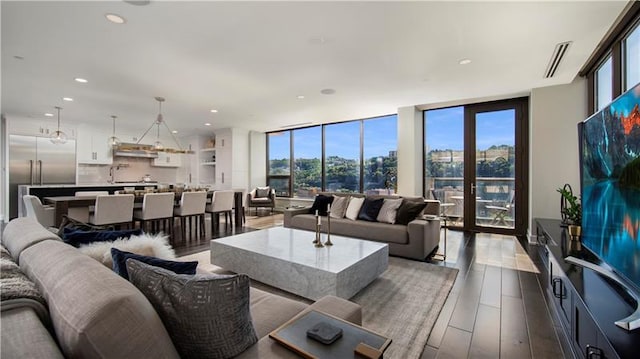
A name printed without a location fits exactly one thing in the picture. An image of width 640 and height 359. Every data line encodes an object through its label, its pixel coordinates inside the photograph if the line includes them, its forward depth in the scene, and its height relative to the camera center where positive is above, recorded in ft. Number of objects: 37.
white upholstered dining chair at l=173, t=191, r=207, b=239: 16.53 -1.69
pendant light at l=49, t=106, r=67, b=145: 18.89 +2.99
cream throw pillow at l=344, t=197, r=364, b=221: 14.76 -1.47
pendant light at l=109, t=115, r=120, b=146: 20.79 +3.02
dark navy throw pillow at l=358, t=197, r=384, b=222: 14.12 -1.47
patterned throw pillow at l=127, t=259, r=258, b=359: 2.96 -1.41
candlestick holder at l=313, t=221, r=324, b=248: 9.92 -2.18
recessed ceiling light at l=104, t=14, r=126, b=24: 8.06 +4.74
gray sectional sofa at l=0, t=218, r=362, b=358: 2.22 -1.26
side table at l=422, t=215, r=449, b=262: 12.21 -3.26
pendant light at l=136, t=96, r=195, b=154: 16.40 +4.70
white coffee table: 7.78 -2.54
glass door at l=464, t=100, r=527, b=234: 17.02 +0.96
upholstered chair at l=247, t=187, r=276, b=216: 24.98 -1.67
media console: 3.77 -2.04
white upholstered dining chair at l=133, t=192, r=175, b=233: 14.82 -1.63
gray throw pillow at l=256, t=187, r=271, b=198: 26.15 -1.15
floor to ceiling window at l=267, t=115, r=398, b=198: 22.31 +2.06
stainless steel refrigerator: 21.01 +1.19
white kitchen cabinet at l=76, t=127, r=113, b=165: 24.38 +2.80
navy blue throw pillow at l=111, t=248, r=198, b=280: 3.94 -1.22
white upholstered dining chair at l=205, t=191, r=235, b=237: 18.44 -1.74
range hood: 27.34 +2.55
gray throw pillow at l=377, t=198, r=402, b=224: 13.57 -1.48
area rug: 6.40 -3.54
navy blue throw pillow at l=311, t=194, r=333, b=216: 16.15 -1.38
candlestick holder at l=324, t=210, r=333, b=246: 10.14 -2.28
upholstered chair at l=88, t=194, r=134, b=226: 13.17 -1.55
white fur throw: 4.75 -1.27
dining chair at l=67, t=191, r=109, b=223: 13.42 -1.70
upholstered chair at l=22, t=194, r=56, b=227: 13.09 -1.60
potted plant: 8.37 -1.12
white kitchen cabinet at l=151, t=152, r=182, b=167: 30.27 +2.09
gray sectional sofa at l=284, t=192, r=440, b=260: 11.89 -2.40
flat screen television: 4.22 -0.03
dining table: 12.56 -1.18
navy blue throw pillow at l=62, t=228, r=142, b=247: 5.28 -1.15
